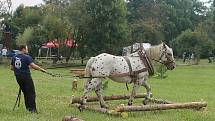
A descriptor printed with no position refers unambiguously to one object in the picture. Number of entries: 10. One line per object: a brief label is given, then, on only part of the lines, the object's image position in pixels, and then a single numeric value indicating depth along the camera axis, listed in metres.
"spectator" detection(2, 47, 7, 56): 56.44
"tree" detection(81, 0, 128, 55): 53.62
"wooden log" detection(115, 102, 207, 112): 12.60
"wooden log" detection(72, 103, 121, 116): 12.68
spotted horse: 13.56
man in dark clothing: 12.77
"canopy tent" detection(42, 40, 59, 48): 55.00
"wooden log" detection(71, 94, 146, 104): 14.69
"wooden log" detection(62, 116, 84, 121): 9.54
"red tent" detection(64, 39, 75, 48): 54.65
